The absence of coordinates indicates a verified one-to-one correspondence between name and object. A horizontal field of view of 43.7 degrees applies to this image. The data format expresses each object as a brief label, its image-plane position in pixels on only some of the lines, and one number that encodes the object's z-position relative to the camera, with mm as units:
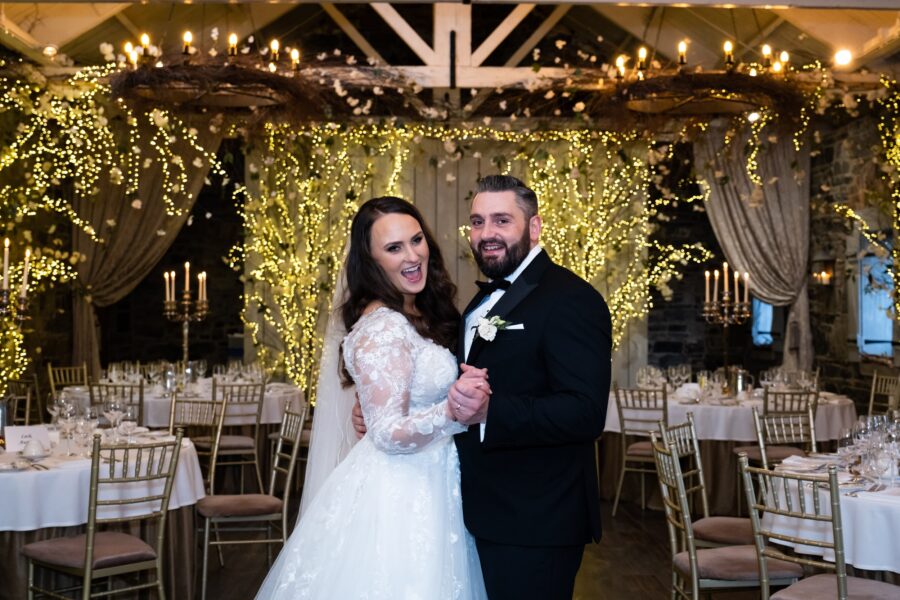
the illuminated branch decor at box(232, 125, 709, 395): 10391
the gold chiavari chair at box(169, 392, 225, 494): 6473
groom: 2891
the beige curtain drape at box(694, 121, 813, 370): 10727
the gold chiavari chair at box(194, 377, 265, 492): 8172
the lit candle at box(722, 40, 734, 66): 8062
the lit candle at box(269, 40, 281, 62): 8297
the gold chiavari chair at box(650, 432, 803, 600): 4598
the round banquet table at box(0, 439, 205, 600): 5027
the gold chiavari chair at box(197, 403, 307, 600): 5902
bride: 3168
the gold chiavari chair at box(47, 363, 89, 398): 9305
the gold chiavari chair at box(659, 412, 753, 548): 5230
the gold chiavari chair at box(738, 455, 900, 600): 3951
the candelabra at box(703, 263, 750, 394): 8500
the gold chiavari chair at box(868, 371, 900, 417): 8523
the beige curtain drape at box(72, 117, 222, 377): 10633
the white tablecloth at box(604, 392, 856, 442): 8195
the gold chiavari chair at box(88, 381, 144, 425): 7797
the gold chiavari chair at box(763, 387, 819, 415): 7812
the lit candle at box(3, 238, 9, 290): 5897
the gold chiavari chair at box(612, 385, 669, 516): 8312
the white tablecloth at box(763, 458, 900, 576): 4289
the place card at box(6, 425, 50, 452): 5371
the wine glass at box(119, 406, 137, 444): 5785
